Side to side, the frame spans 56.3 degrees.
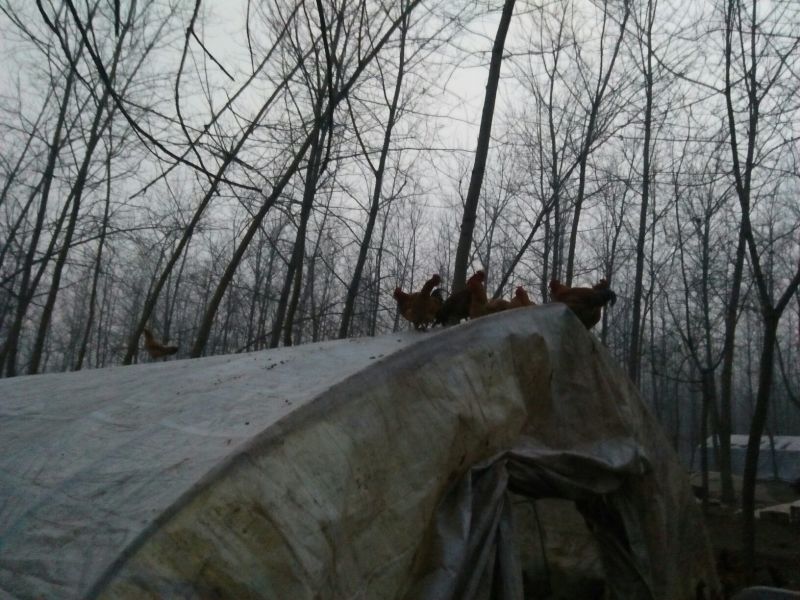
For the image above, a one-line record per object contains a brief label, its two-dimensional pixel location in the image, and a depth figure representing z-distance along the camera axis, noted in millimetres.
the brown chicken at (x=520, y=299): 4520
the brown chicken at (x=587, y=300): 4598
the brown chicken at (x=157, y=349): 8031
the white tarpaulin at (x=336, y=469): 1886
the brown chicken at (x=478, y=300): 4211
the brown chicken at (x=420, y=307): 3977
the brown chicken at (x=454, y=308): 4227
